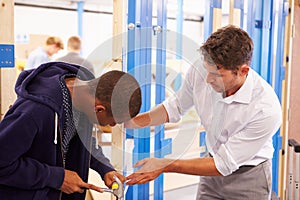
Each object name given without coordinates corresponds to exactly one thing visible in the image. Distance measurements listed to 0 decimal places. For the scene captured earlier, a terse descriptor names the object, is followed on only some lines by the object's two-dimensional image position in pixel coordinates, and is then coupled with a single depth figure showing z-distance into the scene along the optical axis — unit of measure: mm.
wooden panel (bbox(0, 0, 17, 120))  1539
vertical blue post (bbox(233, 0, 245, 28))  2354
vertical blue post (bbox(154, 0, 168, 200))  1844
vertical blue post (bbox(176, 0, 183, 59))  2700
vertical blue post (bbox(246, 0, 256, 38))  2459
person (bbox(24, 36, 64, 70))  4184
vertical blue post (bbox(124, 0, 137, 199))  1731
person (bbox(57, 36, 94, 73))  3739
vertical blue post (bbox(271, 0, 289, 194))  2664
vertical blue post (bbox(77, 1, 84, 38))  6487
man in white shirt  1390
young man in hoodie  1105
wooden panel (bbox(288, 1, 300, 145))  2777
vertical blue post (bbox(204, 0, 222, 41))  2195
